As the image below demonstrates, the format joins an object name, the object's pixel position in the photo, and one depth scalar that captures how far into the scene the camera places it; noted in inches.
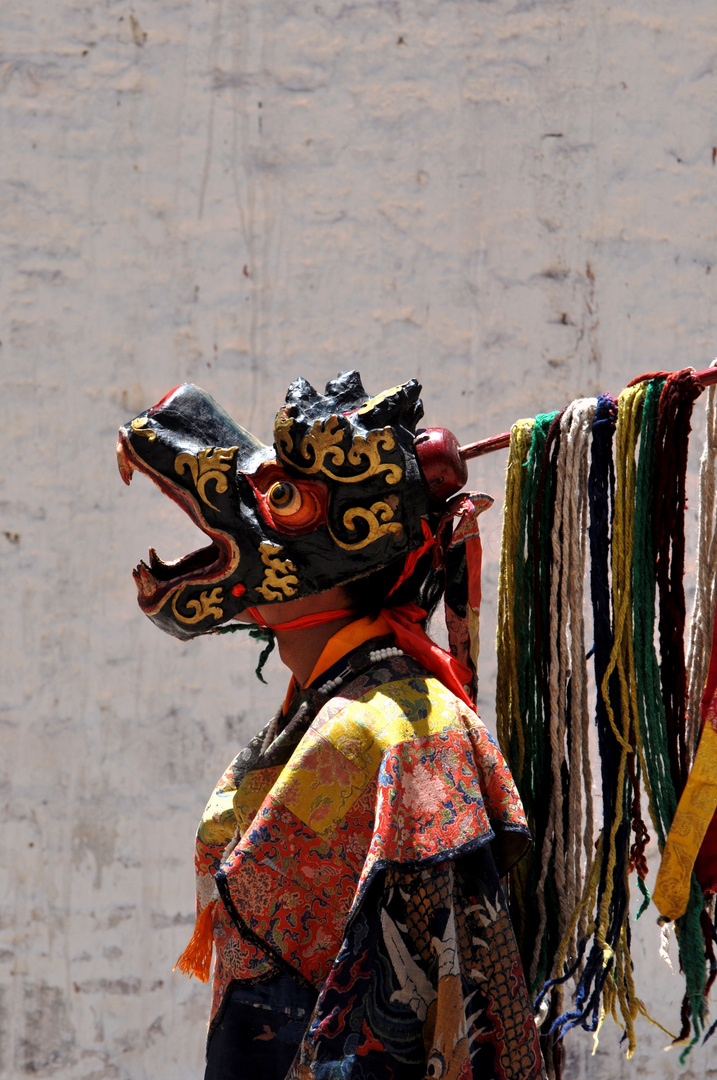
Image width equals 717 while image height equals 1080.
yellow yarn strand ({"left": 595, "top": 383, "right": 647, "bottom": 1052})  246.6
